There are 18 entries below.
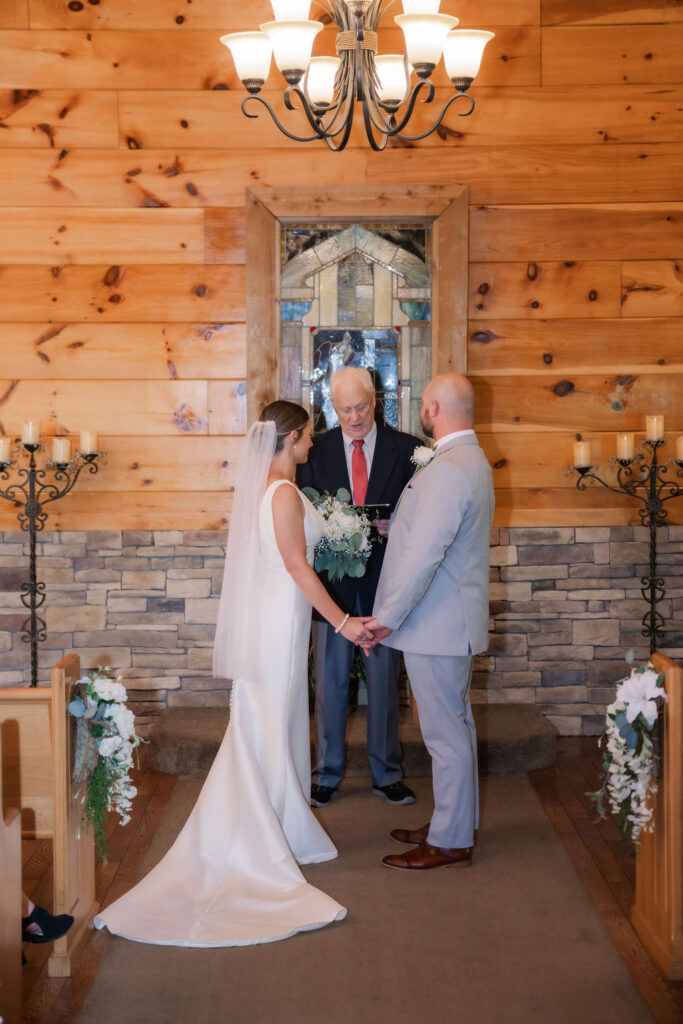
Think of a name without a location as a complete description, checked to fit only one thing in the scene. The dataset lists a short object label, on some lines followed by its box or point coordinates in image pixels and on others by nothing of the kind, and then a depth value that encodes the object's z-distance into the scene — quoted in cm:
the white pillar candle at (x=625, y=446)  480
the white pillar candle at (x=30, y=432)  466
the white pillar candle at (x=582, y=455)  483
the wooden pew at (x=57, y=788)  286
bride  325
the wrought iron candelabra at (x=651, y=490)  484
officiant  418
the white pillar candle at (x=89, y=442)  485
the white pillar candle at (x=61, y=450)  475
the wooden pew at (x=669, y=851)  281
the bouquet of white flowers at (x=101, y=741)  296
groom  339
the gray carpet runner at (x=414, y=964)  265
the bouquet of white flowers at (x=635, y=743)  286
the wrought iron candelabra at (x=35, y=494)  479
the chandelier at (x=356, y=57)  314
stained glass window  517
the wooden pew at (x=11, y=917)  247
